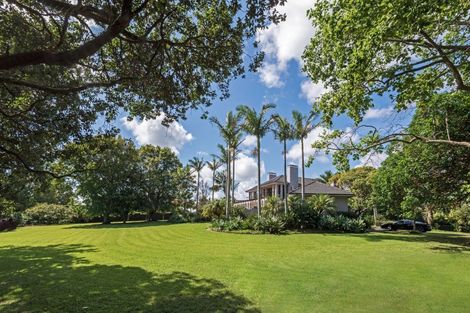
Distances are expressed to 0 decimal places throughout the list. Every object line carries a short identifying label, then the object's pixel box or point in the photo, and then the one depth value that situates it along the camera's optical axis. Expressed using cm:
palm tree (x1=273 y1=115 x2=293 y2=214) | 2528
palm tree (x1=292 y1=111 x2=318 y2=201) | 2617
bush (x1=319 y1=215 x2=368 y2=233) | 2361
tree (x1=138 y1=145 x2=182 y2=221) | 4266
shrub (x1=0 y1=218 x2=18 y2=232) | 3164
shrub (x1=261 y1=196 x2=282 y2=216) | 2683
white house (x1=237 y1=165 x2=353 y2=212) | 3350
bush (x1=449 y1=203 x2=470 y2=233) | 3012
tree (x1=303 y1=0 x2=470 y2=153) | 614
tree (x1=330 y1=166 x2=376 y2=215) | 3578
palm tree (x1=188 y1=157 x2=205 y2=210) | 4975
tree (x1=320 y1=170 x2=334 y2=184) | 5652
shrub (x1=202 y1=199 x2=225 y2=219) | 3578
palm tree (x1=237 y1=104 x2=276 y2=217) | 2445
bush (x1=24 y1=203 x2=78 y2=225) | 4106
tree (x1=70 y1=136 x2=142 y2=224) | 3644
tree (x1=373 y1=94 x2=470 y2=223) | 1526
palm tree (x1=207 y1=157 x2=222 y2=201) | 4747
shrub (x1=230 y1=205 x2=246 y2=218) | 3082
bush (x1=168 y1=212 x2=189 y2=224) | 3656
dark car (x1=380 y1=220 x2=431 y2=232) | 3241
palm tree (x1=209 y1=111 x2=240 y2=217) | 2619
